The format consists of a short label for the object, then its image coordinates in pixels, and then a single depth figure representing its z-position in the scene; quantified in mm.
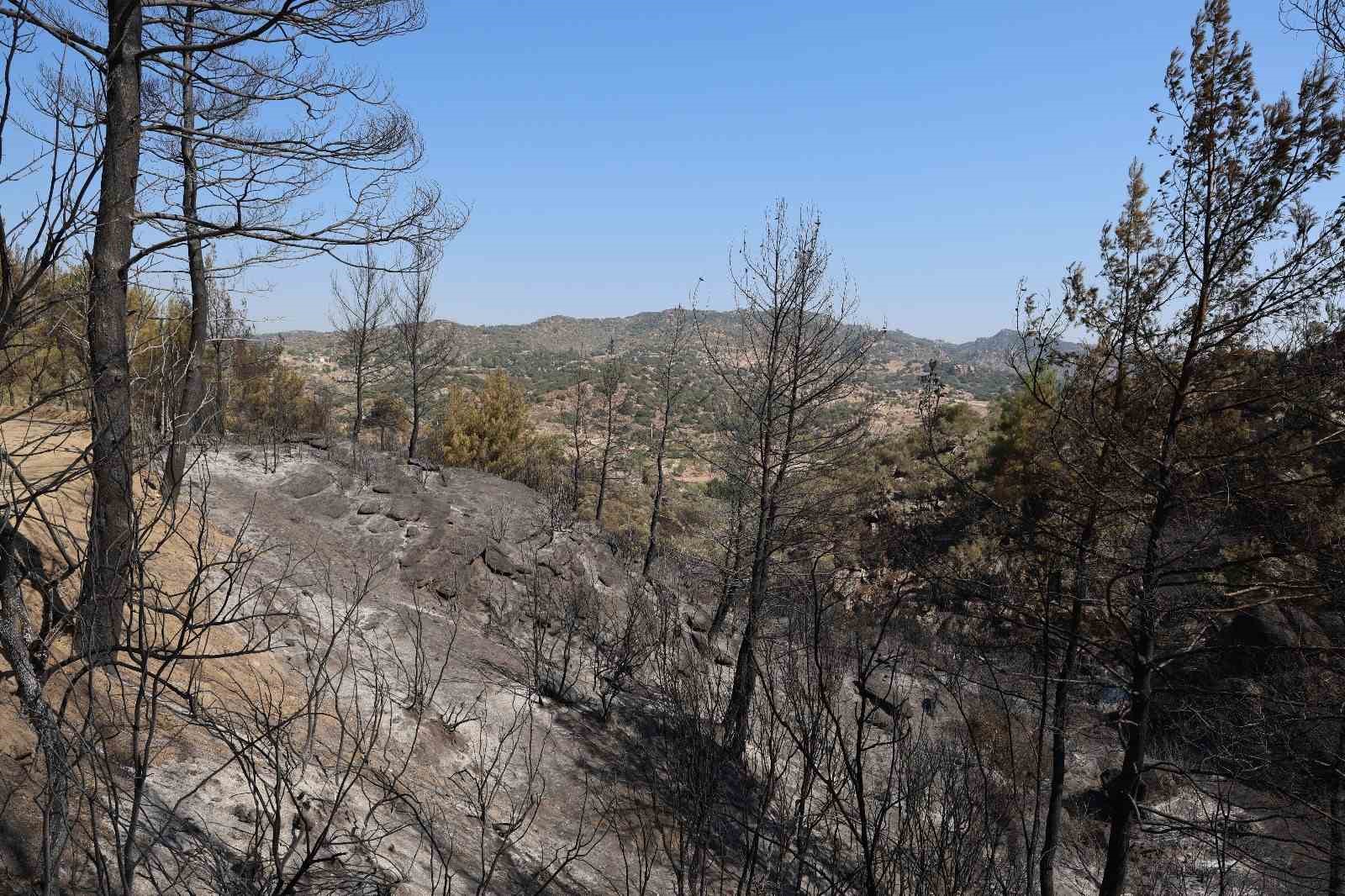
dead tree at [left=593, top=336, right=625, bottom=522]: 24966
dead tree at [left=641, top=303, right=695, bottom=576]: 22414
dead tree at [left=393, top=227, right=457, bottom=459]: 22219
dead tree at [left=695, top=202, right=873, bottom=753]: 10469
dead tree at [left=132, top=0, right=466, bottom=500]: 4691
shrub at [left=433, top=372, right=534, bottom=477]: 25844
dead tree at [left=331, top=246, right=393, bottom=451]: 21938
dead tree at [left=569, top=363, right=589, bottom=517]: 23394
